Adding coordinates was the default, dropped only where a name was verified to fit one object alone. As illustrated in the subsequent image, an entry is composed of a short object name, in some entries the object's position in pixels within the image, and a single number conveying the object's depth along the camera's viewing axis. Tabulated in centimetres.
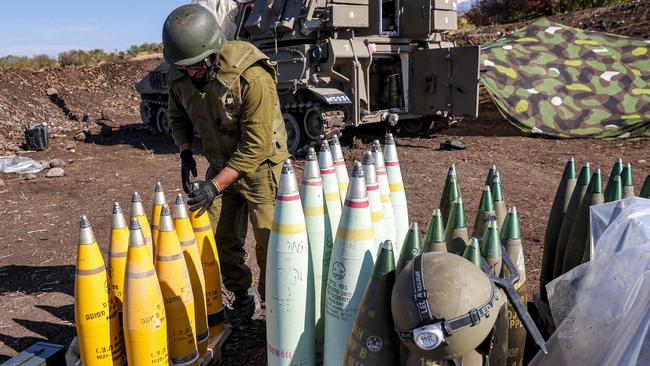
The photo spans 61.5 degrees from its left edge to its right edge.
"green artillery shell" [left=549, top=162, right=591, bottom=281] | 264
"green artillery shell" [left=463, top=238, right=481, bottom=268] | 179
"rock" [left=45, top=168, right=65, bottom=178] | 802
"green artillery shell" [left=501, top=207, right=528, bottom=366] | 216
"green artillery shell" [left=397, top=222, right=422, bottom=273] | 187
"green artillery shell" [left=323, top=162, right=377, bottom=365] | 199
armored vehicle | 813
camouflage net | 945
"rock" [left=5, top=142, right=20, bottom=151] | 1068
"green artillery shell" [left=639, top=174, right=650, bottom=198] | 241
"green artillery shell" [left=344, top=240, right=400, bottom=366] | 179
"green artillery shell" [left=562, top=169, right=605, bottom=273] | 243
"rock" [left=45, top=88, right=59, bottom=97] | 1617
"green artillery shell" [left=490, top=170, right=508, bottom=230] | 266
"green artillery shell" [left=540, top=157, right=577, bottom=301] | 281
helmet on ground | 153
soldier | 279
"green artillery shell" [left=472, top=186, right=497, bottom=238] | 233
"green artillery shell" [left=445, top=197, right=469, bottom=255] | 219
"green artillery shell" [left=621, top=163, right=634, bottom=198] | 251
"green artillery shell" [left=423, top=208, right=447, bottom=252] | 193
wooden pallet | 269
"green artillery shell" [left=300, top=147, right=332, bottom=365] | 222
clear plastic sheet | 166
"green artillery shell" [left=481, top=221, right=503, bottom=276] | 198
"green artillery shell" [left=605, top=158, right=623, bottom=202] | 245
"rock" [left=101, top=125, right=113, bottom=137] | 1248
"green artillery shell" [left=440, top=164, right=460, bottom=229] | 261
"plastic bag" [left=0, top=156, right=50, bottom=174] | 839
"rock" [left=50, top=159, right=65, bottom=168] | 877
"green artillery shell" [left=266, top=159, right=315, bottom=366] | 211
